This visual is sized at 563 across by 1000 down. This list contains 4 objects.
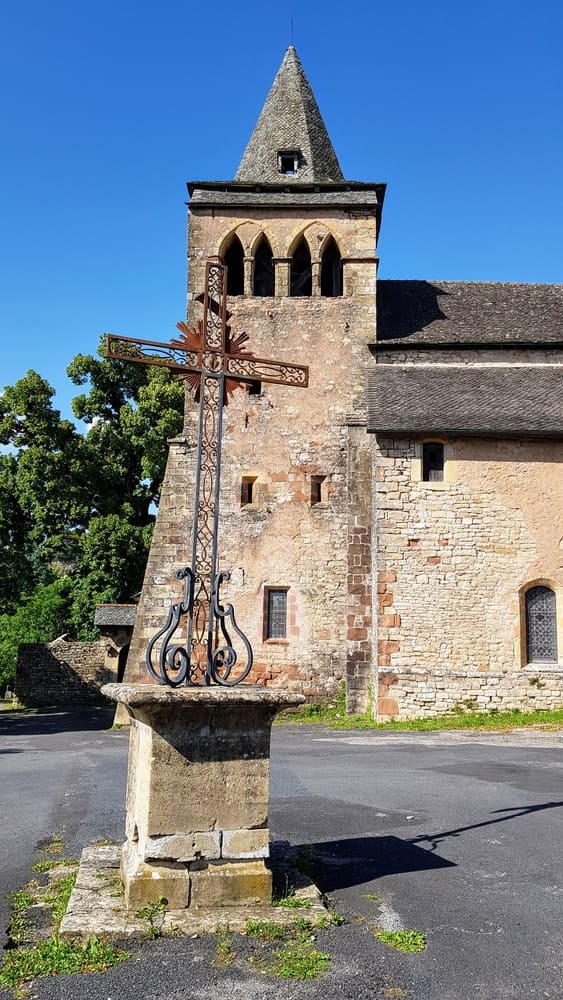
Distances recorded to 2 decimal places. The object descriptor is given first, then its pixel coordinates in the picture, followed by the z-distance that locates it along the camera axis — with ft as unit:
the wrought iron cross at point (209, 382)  15.60
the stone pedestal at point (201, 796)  13.57
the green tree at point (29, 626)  96.17
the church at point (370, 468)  49.23
